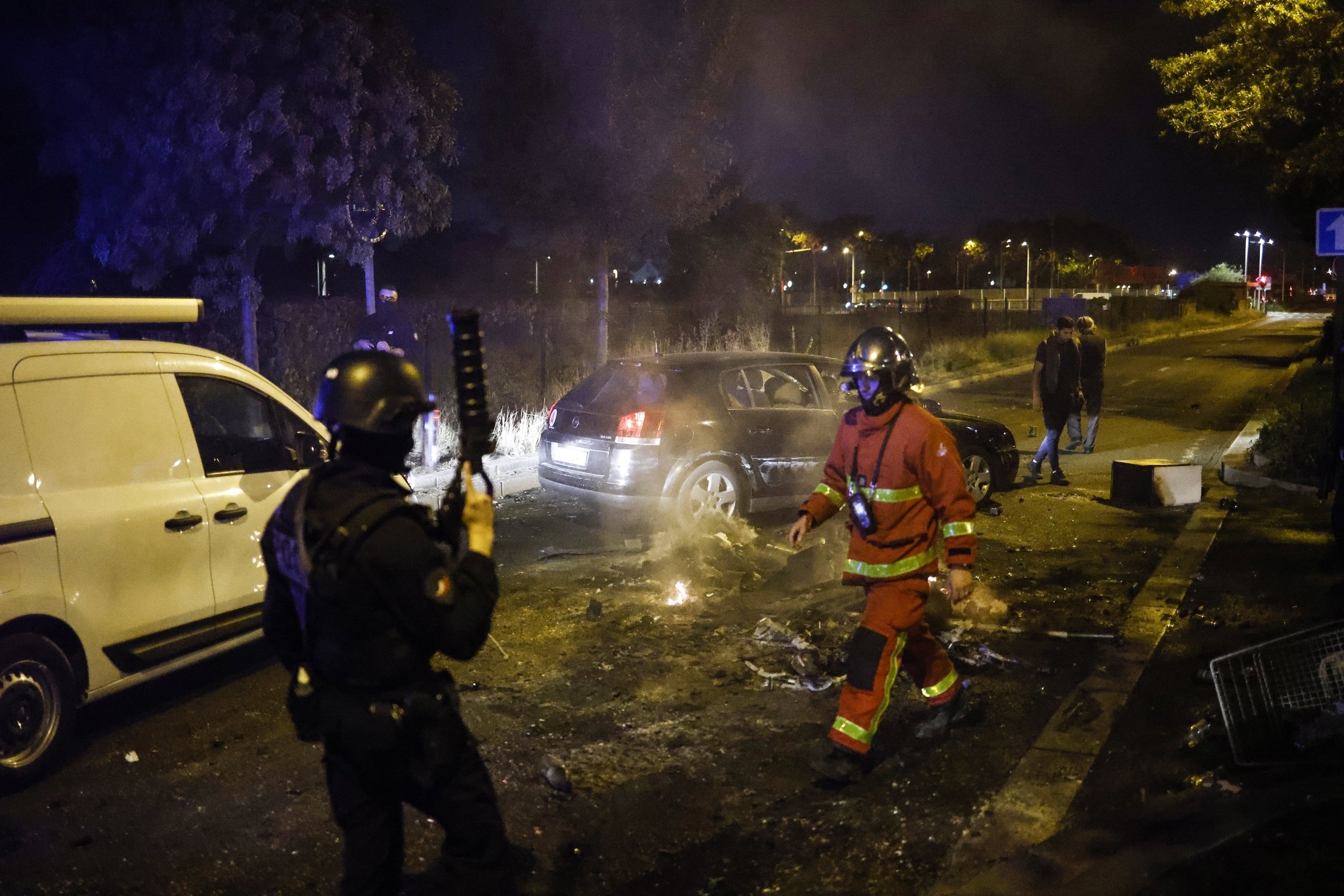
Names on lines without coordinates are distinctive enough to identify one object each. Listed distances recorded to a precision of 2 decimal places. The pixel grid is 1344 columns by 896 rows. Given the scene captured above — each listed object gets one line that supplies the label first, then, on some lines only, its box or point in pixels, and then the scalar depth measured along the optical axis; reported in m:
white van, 4.28
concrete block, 10.04
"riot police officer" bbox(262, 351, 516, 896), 2.41
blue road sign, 10.65
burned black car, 8.34
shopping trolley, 3.93
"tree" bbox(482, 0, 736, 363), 15.09
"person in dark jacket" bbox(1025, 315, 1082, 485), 11.52
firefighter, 4.21
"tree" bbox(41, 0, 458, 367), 11.54
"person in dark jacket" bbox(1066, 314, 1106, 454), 12.91
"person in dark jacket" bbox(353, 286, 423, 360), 10.79
